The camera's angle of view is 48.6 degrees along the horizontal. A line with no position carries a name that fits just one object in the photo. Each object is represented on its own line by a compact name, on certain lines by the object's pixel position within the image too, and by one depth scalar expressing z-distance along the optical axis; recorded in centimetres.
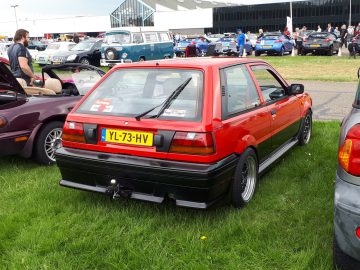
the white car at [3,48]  2447
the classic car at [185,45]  2758
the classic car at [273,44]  2405
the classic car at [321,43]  2200
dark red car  470
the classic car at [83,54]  2053
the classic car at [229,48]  2512
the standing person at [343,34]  2581
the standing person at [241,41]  2306
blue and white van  1920
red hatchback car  326
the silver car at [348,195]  235
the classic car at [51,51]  2252
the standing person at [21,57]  725
